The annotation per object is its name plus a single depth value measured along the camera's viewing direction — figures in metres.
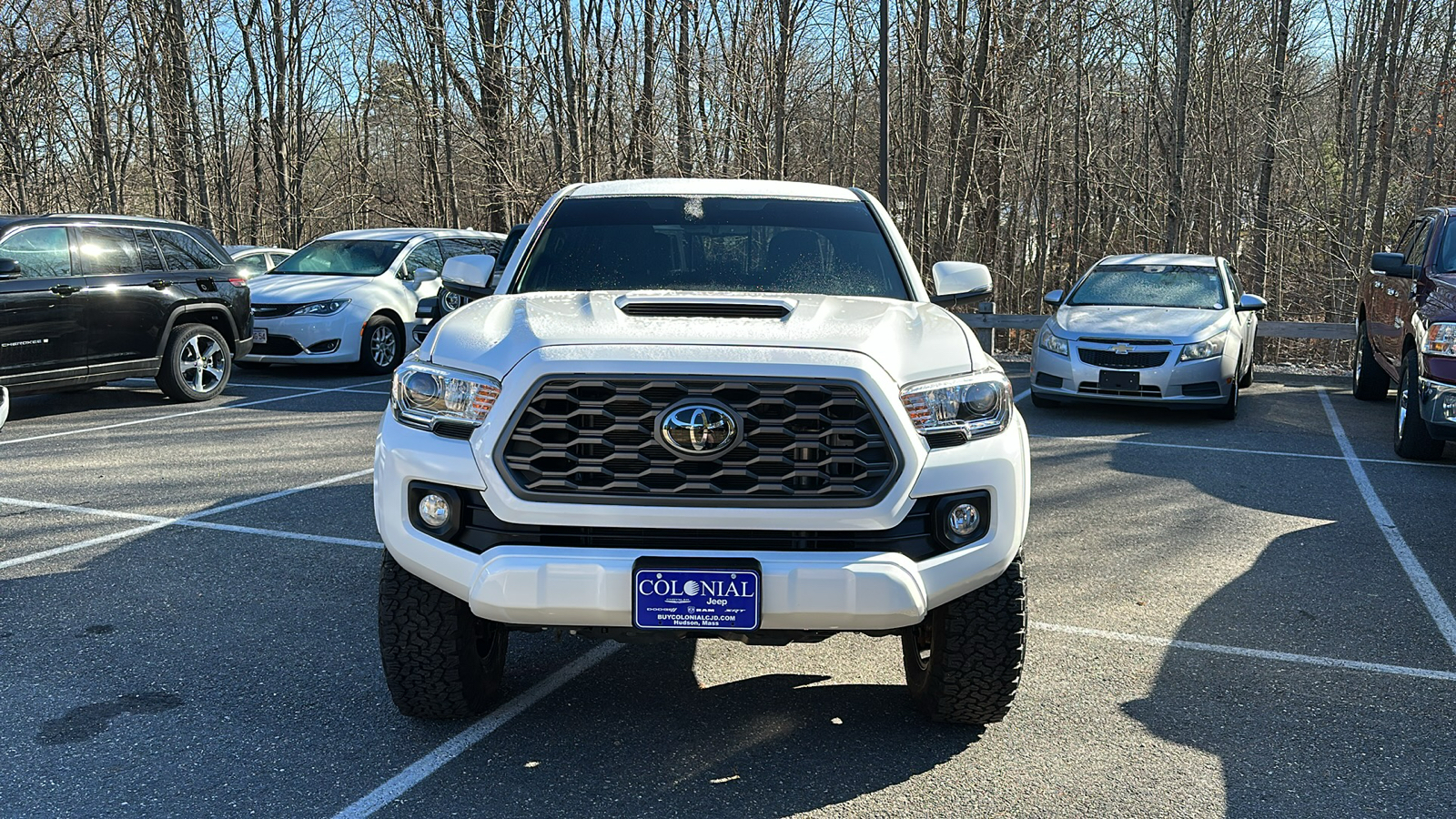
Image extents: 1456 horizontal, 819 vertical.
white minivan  13.44
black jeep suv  9.74
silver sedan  10.80
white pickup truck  3.14
